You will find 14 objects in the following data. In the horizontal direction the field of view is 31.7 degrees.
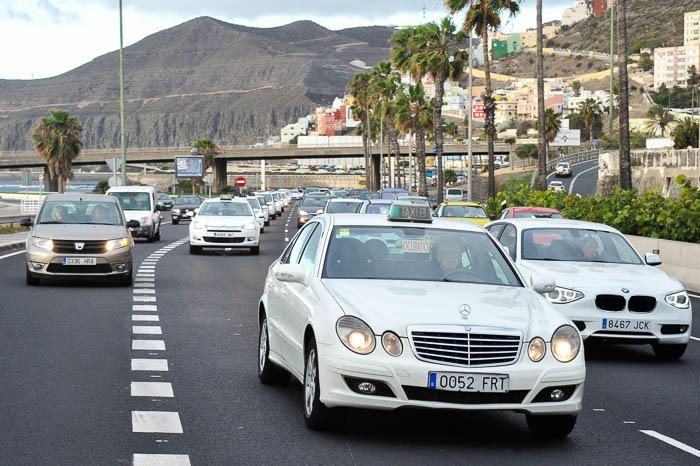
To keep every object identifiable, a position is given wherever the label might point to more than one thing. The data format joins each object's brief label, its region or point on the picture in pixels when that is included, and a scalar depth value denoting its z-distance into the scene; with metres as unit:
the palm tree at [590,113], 176.25
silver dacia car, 20.84
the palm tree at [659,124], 130.50
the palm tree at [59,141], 105.56
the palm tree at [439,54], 70.94
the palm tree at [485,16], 61.06
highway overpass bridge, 152.38
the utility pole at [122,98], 54.06
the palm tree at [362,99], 119.94
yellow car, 32.34
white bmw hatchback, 12.95
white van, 39.03
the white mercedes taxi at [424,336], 7.86
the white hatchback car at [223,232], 33.03
